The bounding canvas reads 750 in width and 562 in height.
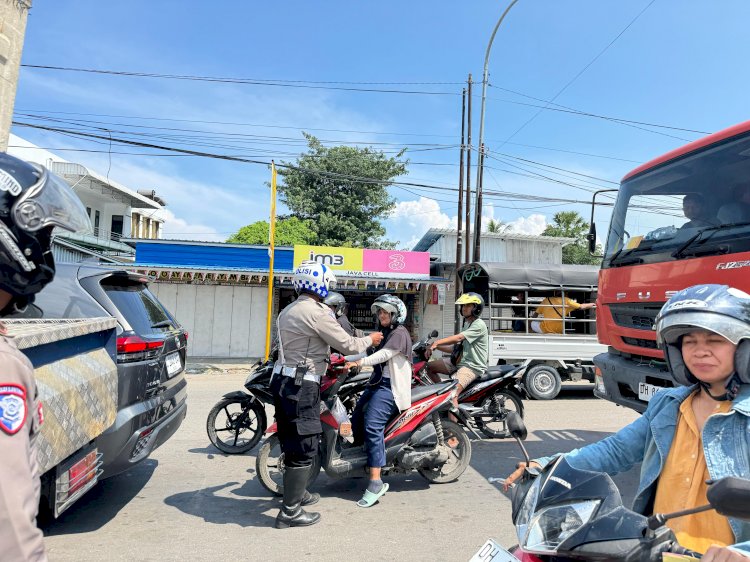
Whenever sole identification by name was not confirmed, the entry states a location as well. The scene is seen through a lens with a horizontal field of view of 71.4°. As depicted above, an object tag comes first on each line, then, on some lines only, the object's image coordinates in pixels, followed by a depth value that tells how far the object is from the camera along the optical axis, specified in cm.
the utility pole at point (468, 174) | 1684
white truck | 930
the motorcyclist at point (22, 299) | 100
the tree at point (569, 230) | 3225
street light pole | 1462
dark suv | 341
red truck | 396
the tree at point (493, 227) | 3186
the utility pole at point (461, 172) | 1706
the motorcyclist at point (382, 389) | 413
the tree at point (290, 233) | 2439
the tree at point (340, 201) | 2617
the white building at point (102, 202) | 2103
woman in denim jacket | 158
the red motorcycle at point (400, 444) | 411
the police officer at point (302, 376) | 364
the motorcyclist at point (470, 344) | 577
